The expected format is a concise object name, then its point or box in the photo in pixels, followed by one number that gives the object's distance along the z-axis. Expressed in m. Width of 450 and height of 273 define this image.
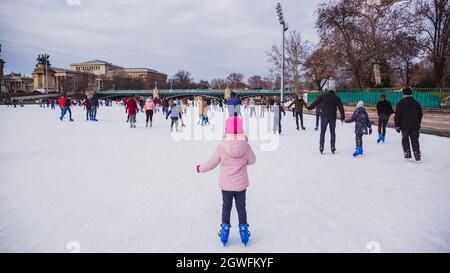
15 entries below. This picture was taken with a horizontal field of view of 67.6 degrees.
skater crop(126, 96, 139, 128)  13.28
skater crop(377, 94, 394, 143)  9.04
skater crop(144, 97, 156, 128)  13.38
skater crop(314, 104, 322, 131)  12.59
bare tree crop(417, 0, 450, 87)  22.20
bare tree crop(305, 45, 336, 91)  27.92
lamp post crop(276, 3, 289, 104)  23.56
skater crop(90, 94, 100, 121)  17.80
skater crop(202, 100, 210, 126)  14.53
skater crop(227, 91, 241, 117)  10.80
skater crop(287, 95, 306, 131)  12.47
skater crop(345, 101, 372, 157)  6.98
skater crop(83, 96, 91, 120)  17.64
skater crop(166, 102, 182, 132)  11.72
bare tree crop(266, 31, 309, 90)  39.53
